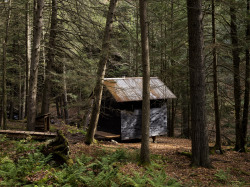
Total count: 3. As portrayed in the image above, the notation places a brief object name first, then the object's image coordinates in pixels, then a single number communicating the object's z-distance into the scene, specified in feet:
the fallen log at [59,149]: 26.22
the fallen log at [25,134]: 34.32
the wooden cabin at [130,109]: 49.01
